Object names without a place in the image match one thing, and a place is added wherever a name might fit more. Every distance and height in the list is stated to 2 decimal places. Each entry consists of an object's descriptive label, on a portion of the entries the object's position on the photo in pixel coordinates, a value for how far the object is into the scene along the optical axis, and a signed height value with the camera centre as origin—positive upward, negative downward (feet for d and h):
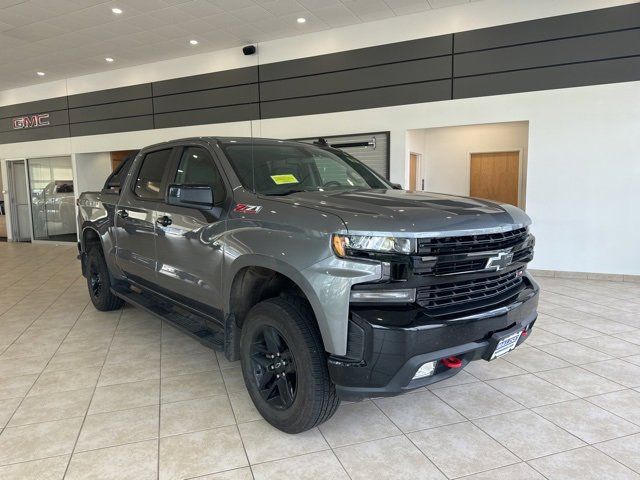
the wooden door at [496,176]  25.44 +0.54
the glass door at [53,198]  33.32 -0.66
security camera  24.76 +7.87
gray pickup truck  5.87 -1.35
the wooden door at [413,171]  25.34 +0.87
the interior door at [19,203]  35.78 -1.09
